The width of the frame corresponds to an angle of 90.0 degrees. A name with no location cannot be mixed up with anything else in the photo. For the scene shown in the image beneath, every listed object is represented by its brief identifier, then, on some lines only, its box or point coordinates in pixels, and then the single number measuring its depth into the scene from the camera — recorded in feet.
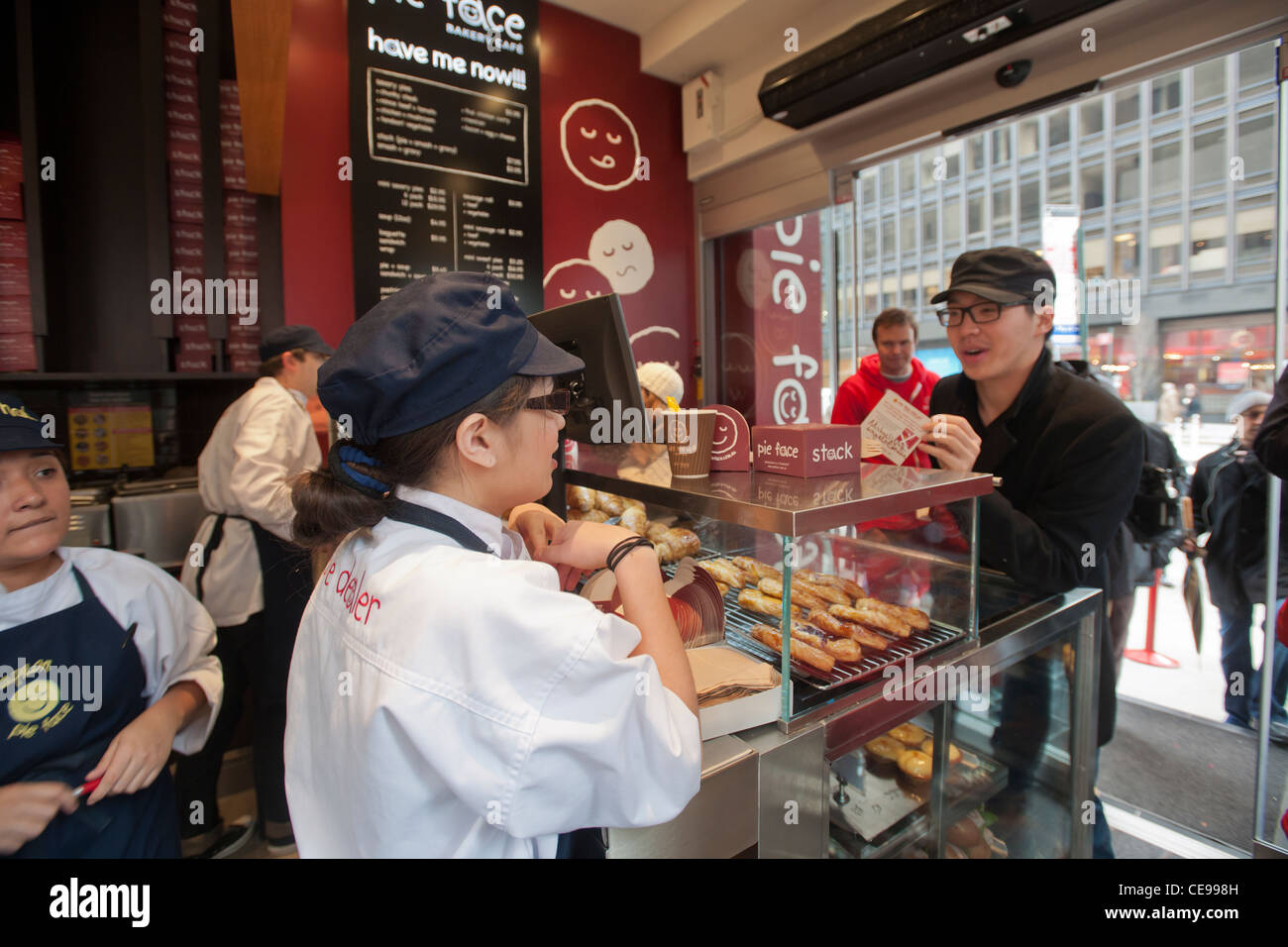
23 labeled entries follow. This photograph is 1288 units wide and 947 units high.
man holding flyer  4.98
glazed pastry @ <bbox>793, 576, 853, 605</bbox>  4.49
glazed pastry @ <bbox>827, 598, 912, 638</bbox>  4.22
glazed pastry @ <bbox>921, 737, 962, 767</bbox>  5.13
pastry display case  3.34
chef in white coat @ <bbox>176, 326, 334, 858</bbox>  7.64
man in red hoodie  11.52
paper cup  4.53
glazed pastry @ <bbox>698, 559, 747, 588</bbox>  4.83
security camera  8.45
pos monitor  4.03
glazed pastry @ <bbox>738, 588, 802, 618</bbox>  4.31
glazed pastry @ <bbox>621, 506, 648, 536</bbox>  5.49
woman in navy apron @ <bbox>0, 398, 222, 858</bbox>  4.04
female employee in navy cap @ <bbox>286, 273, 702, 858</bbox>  2.17
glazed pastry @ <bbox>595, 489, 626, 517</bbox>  5.72
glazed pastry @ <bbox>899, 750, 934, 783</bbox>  5.12
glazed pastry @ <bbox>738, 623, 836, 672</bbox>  3.82
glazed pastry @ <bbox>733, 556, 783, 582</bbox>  4.77
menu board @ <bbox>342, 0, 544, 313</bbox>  9.51
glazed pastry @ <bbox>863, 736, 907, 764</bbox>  5.19
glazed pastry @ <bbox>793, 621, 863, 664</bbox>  3.91
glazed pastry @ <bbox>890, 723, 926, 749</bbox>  5.19
